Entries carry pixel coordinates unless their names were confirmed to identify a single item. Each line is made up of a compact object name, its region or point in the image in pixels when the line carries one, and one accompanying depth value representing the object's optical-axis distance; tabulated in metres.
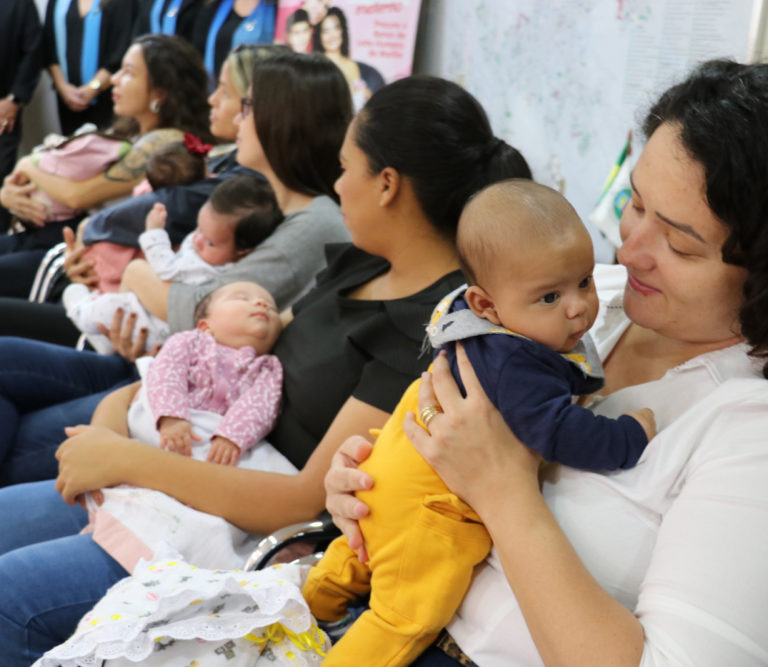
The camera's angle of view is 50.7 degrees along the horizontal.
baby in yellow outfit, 1.15
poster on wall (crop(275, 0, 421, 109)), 3.52
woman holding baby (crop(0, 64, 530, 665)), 1.63
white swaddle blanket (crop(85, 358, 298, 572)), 1.62
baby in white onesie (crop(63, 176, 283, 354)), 2.49
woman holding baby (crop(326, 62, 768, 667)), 0.96
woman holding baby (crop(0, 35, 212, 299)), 3.50
